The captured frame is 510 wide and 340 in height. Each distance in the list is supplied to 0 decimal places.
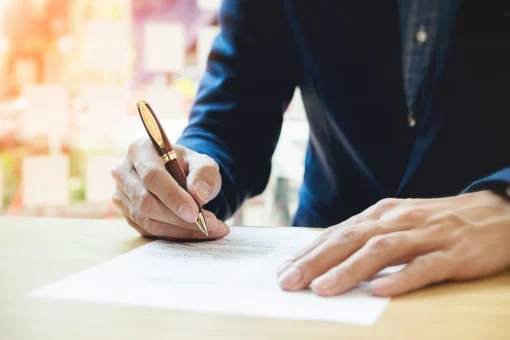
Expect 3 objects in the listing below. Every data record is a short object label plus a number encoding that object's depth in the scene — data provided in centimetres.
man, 67
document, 56
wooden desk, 50
